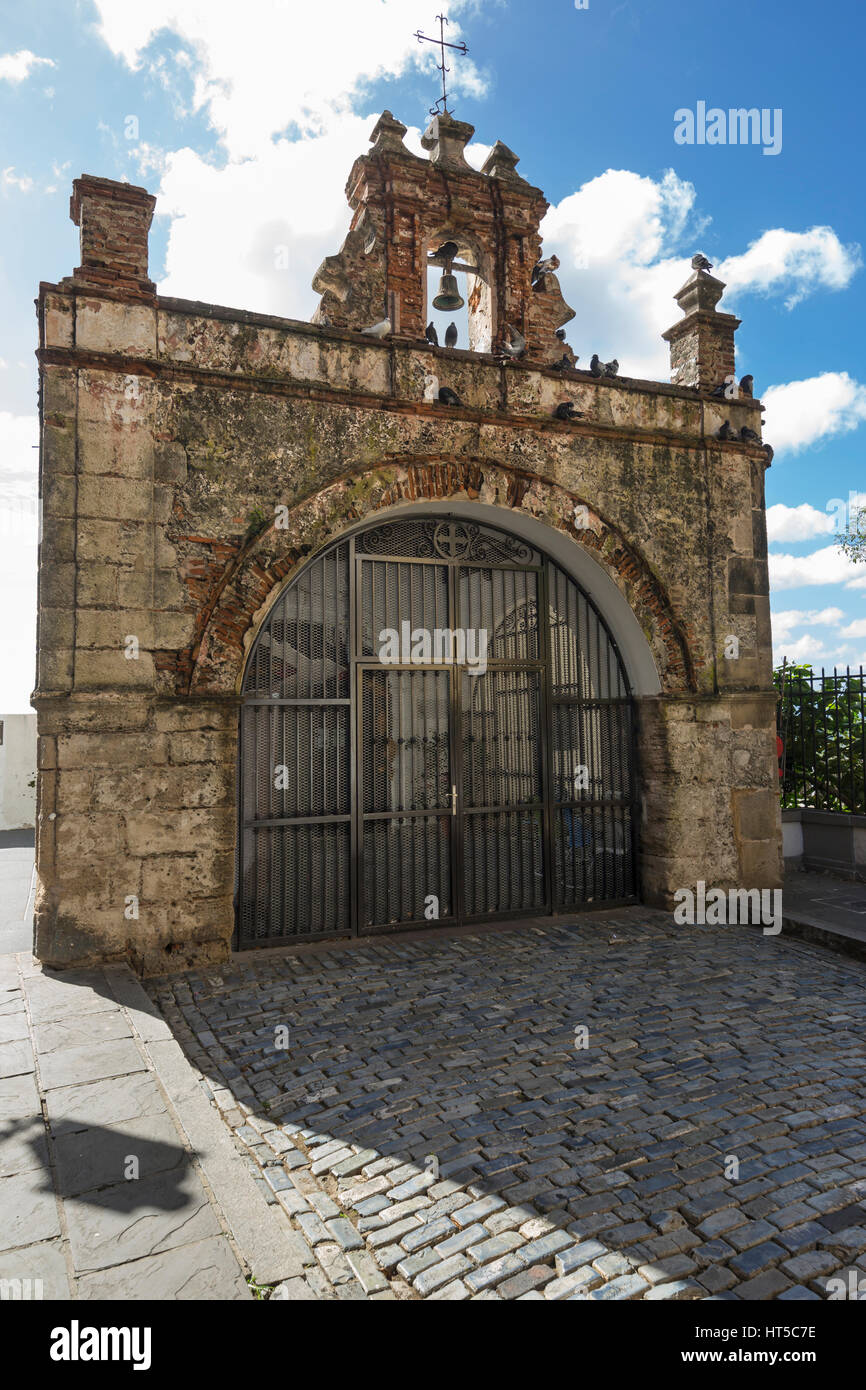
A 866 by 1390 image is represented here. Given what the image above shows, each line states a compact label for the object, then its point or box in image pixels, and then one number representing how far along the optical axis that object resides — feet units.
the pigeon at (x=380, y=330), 20.81
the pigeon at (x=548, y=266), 23.47
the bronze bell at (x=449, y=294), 23.57
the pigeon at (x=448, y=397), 21.17
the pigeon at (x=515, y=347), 22.54
